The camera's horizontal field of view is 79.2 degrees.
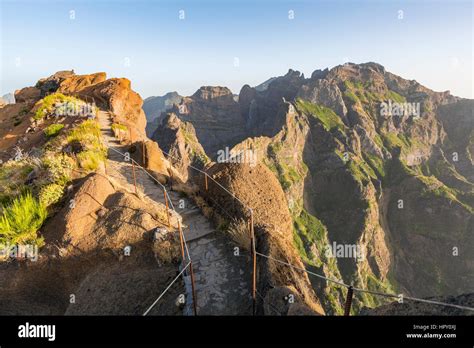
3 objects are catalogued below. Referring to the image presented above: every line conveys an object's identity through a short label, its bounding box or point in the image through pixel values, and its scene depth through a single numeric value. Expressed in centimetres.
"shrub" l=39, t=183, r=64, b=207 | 947
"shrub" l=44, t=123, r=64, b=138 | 1884
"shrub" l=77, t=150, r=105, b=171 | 1225
